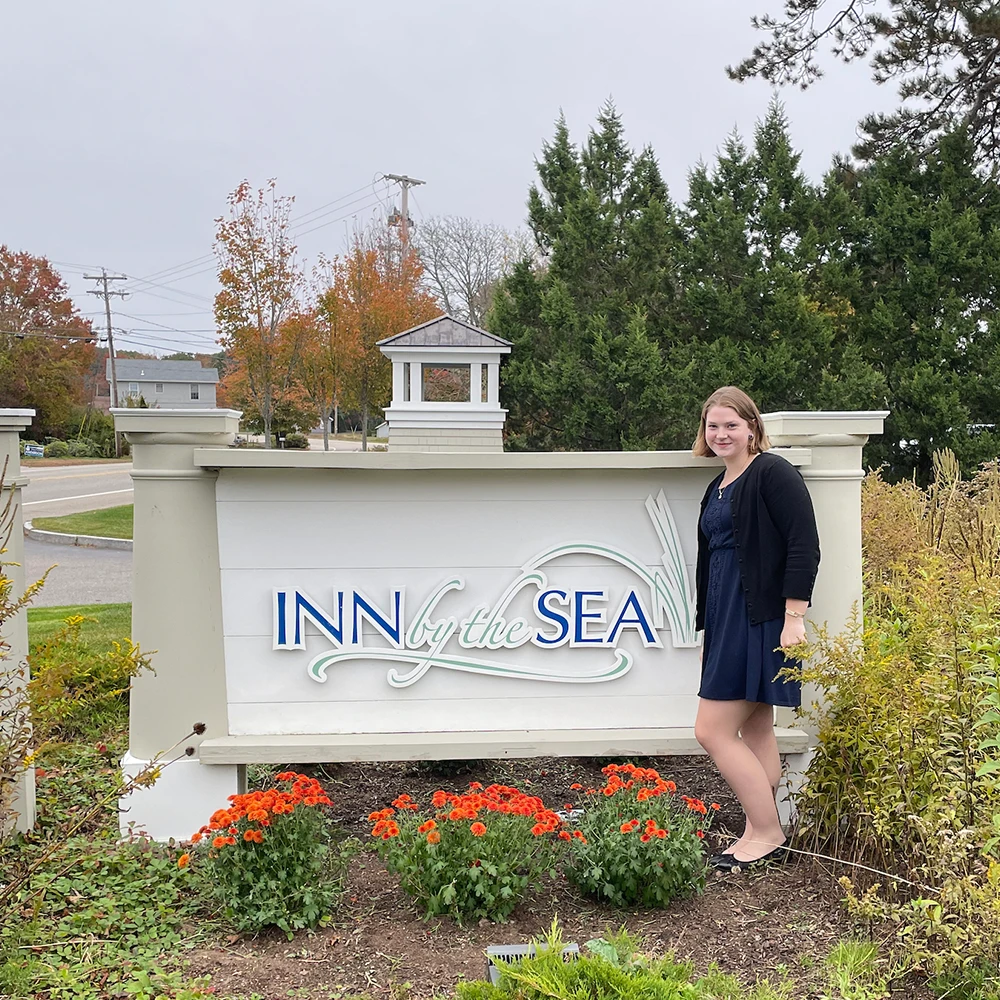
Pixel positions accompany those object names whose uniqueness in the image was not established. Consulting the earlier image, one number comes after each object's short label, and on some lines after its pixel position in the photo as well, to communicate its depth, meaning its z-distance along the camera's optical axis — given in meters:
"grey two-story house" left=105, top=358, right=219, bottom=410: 71.19
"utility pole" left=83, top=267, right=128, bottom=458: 48.66
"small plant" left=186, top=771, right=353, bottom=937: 2.90
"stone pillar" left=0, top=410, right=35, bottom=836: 3.46
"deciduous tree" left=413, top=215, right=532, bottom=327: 33.84
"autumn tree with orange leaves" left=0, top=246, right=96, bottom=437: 39.56
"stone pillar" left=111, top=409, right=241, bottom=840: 3.53
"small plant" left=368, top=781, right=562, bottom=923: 2.90
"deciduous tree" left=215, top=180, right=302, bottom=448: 17.09
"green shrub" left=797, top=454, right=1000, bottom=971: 2.52
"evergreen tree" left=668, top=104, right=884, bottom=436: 12.21
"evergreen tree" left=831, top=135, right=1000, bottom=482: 11.58
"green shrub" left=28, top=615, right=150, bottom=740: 2.71
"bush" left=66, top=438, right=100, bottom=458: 37.47
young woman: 3.18
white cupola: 9.54
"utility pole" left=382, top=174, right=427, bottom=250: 29.45
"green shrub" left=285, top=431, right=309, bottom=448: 35.50
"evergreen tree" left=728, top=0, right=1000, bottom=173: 11.45
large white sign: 3.61
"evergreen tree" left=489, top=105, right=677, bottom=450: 12.70
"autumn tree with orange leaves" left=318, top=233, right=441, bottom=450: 18.45
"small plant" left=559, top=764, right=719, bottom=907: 3.00
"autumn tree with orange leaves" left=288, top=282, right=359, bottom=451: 18.02
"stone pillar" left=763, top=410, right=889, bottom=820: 3.66
